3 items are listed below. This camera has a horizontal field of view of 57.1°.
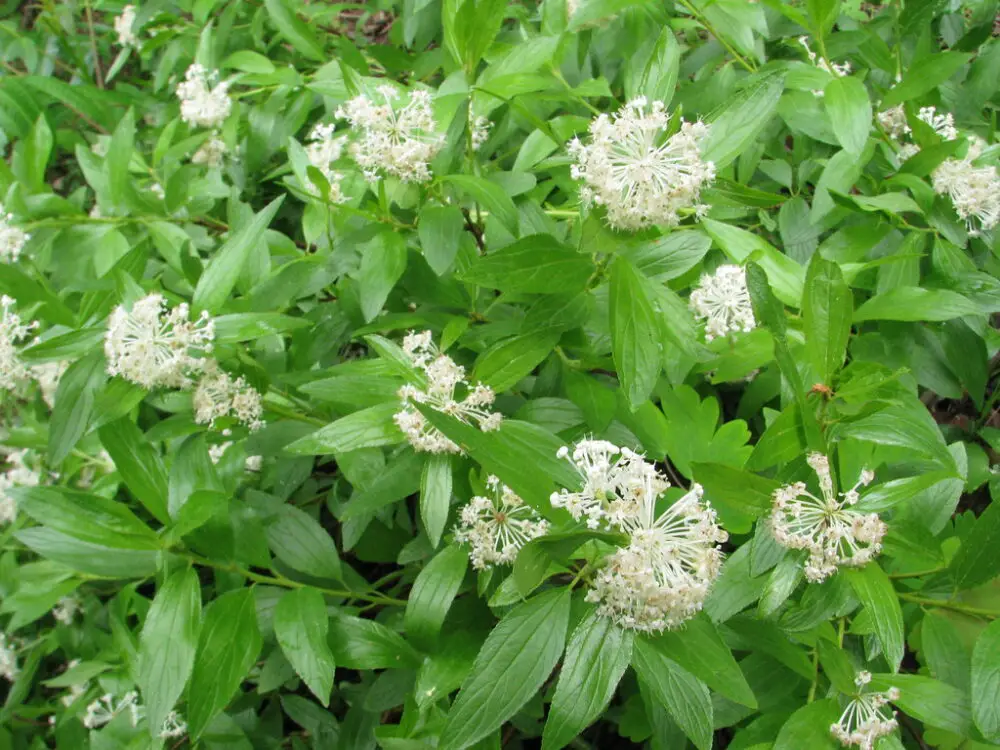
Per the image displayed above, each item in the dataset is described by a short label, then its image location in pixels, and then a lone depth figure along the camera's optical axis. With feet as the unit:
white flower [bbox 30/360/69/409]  1.43
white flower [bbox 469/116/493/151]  1.07
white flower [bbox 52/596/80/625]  1.38
